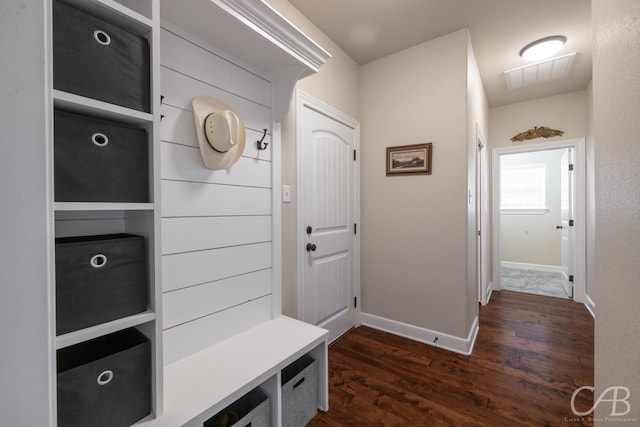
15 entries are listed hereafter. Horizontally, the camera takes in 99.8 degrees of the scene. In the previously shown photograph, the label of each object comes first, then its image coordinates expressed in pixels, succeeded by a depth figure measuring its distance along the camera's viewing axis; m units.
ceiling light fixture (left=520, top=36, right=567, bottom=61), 2.36
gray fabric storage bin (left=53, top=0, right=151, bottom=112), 0.71
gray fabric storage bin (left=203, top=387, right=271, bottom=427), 1.14
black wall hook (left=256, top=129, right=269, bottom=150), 1.61
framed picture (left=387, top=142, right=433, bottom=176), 2.36
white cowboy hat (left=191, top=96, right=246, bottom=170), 1.28
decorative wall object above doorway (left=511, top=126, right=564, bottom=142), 3.50
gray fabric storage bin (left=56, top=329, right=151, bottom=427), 0.73
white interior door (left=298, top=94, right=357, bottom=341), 2.05
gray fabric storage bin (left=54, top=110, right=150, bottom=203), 0.72
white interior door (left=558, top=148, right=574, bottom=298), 3.53
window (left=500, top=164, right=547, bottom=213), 5.18
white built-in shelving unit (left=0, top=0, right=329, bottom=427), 0.61
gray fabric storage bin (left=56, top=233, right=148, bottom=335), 0.72
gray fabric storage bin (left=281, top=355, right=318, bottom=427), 1.36
